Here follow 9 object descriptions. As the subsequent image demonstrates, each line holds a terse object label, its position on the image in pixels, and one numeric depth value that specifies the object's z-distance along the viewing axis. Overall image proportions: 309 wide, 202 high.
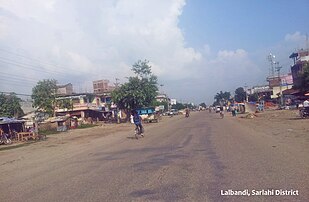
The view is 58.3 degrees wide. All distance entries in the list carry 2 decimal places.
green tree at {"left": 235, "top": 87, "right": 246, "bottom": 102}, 101.34
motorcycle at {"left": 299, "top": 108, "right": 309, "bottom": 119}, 23.31
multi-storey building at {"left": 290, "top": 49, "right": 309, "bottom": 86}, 54.31
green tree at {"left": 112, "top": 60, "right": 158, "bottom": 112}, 45.94
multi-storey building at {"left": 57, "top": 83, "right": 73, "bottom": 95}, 65.08
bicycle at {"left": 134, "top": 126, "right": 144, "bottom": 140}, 16.51
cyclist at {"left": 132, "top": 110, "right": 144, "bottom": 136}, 16.05
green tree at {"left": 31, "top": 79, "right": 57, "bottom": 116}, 44.90
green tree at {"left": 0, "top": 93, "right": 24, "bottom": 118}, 46.51
